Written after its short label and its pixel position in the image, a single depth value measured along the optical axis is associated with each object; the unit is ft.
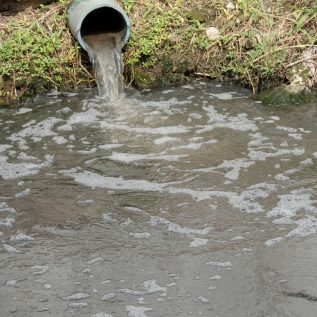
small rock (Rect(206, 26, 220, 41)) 41.49
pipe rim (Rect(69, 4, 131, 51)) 39.08
